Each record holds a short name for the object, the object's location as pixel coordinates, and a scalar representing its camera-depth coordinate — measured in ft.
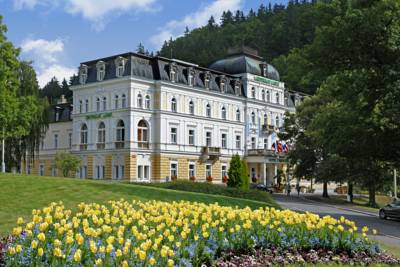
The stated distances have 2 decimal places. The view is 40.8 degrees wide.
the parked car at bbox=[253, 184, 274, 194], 198.80
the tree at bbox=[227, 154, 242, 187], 129.59
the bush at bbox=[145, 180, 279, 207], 100.22
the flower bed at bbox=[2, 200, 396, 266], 25.12
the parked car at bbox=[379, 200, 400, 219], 104.76
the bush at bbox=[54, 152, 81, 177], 193.06
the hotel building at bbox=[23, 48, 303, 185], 200.85
